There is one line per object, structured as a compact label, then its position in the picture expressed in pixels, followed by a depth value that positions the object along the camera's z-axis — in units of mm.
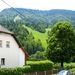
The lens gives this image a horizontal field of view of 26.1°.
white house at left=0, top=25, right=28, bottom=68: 26272
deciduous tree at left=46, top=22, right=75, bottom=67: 38842
